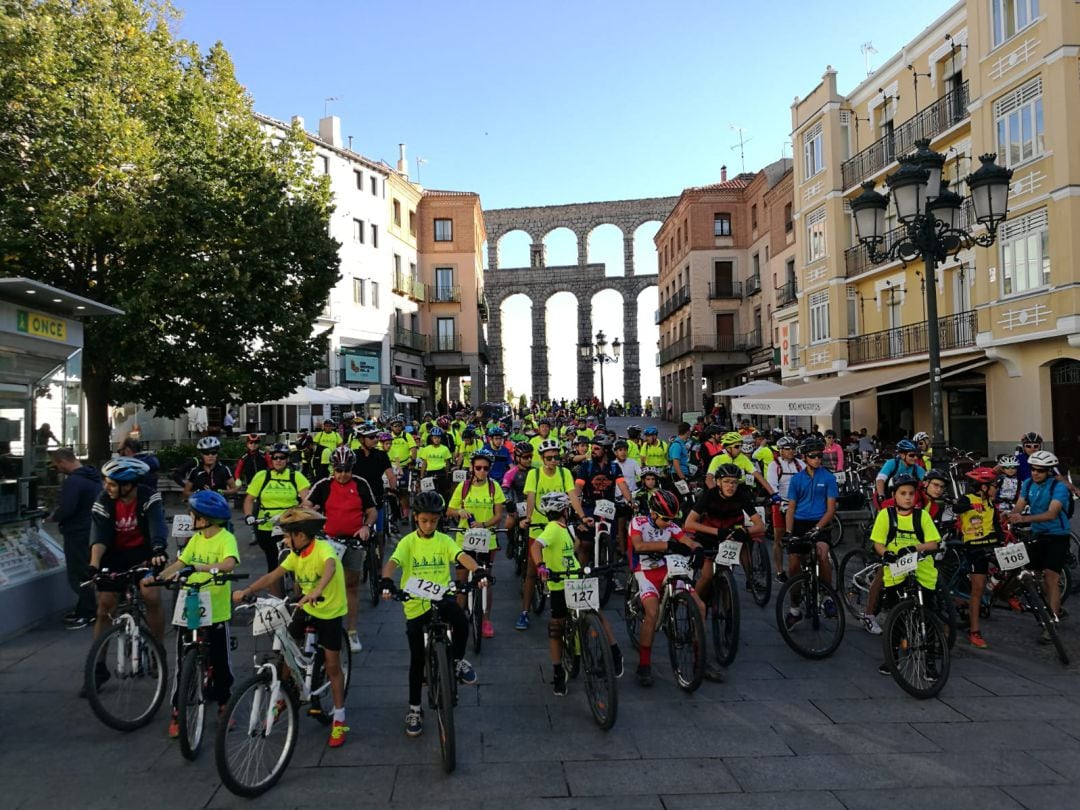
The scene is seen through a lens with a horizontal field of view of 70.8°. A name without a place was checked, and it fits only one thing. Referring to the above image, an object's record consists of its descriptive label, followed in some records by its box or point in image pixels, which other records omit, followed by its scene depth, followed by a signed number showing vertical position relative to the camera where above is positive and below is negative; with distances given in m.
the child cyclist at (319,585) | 4.94 -1.00
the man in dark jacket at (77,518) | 7.87 -0.81
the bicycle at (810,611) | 6.85 -1.78
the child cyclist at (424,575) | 5.12 -0.98
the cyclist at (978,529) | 7.15 -1.10
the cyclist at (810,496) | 7.73 -0.77
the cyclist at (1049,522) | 7.21 -1.02
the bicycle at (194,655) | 4.75 -1.41
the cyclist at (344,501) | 7.39 -0.66
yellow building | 16.84 +4.68
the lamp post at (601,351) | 32.31 +3.30
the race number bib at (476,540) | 7.03 -1.03
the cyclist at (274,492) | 7.79 -0.59
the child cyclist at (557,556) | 6.02 -1.05
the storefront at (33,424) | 7.91 +0.21
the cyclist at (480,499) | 7.66 -0.71
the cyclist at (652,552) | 6.18 -1.08
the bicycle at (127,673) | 5.18 -1.65
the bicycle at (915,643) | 5.79 -1.76
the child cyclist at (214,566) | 5.07 -0.88
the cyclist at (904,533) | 6.22 -0.98
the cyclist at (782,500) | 9.89 -1.04
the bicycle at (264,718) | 4.25 -1.66
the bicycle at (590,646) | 5.17 -1.62
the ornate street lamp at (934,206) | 9.53 +2.70
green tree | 16.17 +5.39
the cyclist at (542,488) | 7.88 -0.63
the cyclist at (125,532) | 5.89 -0.75
